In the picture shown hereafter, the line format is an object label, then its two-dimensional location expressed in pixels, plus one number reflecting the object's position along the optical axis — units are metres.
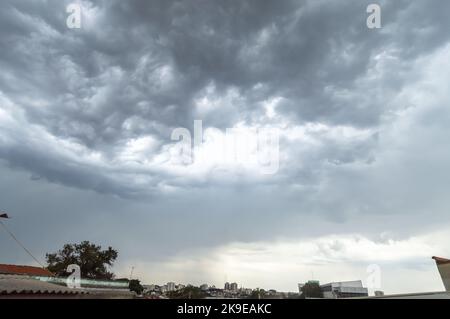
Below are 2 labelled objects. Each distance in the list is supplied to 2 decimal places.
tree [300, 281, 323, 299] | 35.67
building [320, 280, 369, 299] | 36.33
